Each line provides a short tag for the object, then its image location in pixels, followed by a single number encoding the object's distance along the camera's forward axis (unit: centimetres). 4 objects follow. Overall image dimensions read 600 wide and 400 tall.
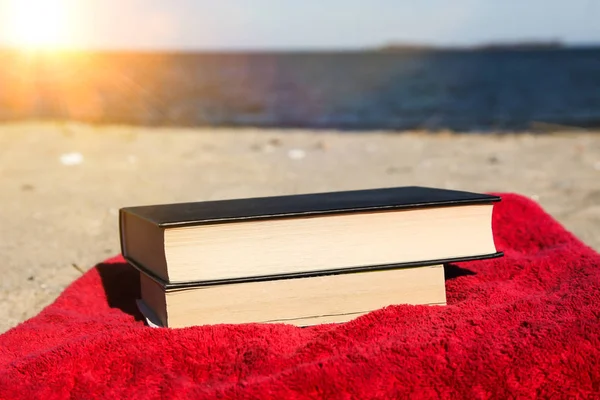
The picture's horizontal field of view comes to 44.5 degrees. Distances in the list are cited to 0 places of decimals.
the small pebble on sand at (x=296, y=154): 335
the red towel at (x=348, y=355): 74
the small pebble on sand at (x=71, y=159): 317
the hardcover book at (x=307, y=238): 93
